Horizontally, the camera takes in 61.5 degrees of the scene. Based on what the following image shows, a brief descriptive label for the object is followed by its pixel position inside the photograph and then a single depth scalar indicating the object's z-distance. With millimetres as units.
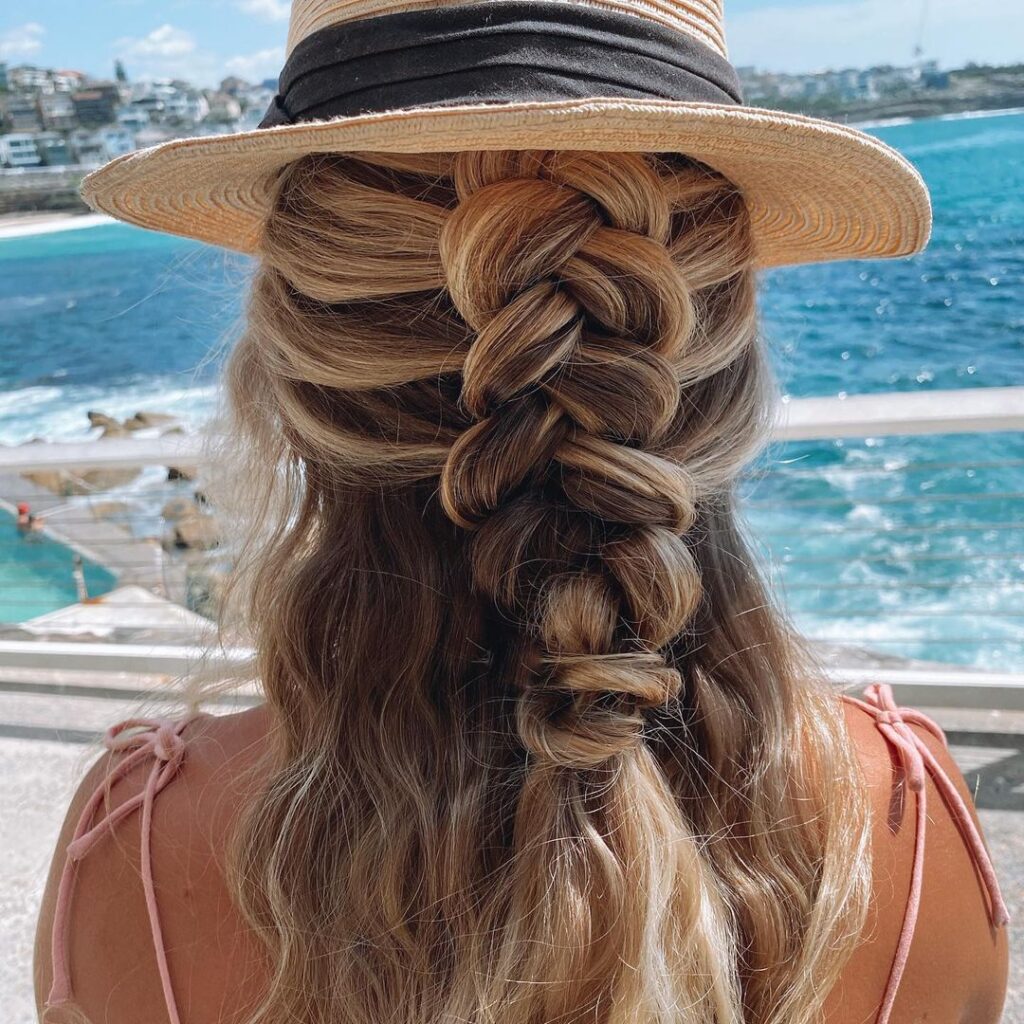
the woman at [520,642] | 537
